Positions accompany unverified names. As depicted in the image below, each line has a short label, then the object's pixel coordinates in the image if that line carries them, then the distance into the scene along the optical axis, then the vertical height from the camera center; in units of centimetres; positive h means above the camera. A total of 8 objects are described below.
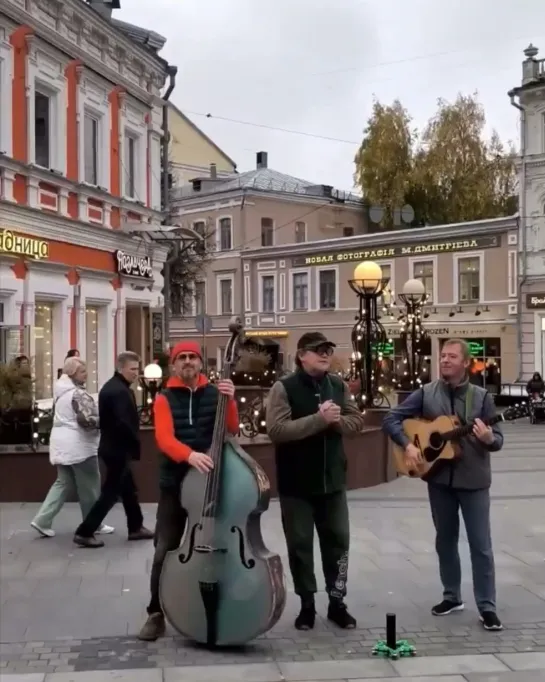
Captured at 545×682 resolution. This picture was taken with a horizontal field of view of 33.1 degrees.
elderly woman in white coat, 803 -86
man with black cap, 547 -76
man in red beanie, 528 -48
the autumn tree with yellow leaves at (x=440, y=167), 3925 +778
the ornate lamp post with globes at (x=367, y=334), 1309 +19
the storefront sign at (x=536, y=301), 3188 +155
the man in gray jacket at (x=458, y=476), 562 -80
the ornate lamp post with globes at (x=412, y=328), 1730 +36
